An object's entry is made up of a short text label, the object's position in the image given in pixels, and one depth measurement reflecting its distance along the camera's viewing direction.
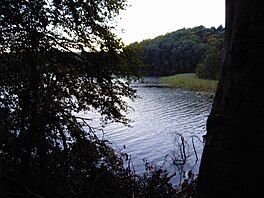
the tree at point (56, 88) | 5.32
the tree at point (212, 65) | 74.50
